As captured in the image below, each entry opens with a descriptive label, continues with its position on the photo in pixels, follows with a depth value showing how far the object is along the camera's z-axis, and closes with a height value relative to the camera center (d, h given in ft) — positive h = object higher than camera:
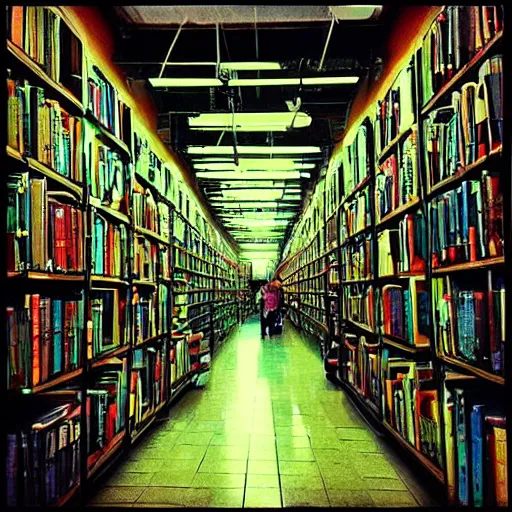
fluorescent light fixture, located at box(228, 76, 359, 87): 12.30 +4.99
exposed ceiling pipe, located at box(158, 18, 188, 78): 11.83 +6.01
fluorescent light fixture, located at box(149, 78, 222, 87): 12.24 +4.96
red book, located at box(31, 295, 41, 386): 6.24 -0.62
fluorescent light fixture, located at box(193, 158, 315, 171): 19.61 +4.73
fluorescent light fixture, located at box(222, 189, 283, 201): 28.05 +5.03
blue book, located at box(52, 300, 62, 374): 6.85 -0.65
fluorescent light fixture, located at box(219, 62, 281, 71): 11.64 +5.02
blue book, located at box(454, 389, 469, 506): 6.67 -2.25
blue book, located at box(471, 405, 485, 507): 6.29 -2.19
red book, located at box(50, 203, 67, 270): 6.95 +0.75
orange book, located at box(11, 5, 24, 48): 5.82 +3.06
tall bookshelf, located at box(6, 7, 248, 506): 6.03 +0.31
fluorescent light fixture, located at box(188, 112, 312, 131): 14.42 +4.75
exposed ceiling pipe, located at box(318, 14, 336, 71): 11.77 +5.28
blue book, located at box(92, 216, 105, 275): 8.71 +0.73
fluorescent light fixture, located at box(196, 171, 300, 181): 22.89 +4.91
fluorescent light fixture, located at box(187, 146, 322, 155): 17.78 +4.74
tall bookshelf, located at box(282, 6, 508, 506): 6.01 +0.26
